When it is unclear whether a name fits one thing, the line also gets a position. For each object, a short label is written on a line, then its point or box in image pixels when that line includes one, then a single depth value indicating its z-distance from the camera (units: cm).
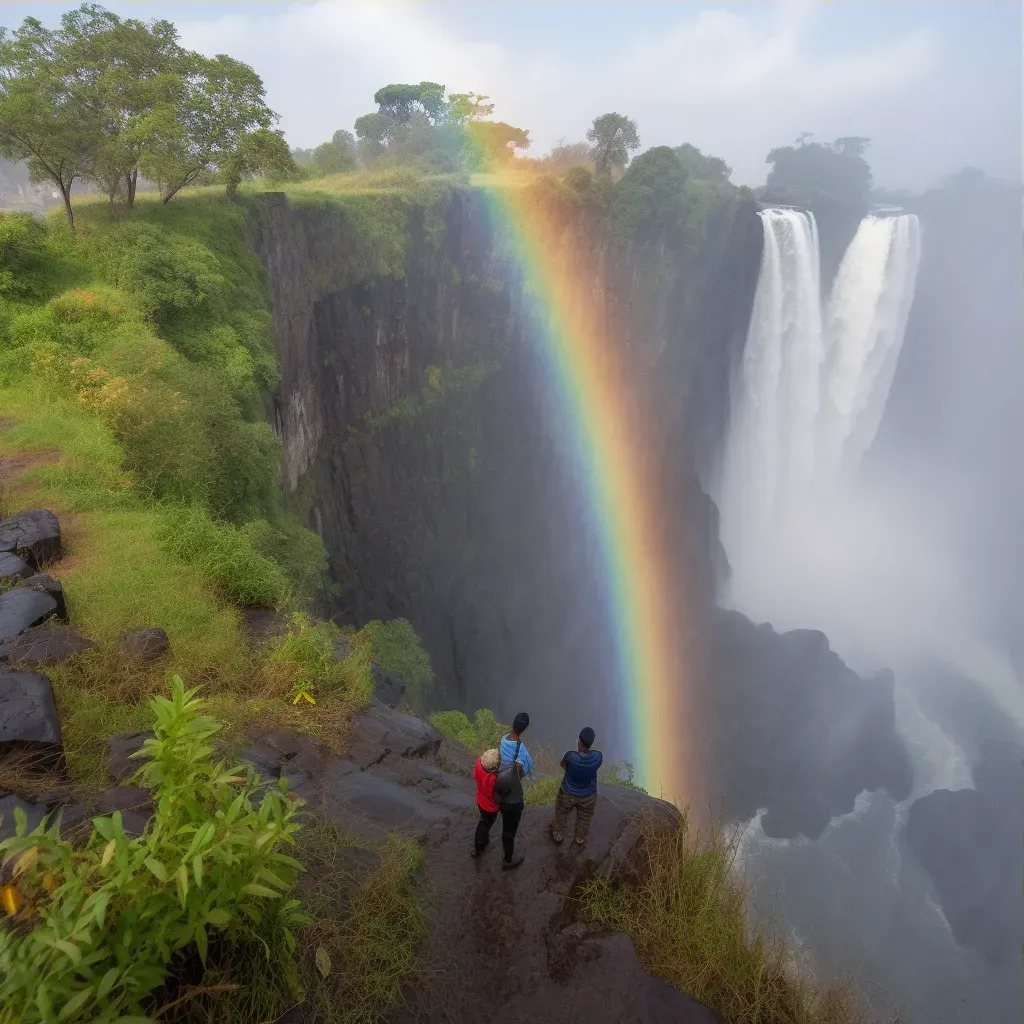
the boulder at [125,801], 411
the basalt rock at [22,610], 555
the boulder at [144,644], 583
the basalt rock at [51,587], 606
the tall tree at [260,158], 1416
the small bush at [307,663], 671
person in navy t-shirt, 492
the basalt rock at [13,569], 624
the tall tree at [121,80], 1255
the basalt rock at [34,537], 680
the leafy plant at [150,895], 213
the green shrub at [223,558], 781
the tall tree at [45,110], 1152
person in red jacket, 479
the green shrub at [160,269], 1204
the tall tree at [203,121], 1273
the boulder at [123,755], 452
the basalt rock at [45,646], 529
